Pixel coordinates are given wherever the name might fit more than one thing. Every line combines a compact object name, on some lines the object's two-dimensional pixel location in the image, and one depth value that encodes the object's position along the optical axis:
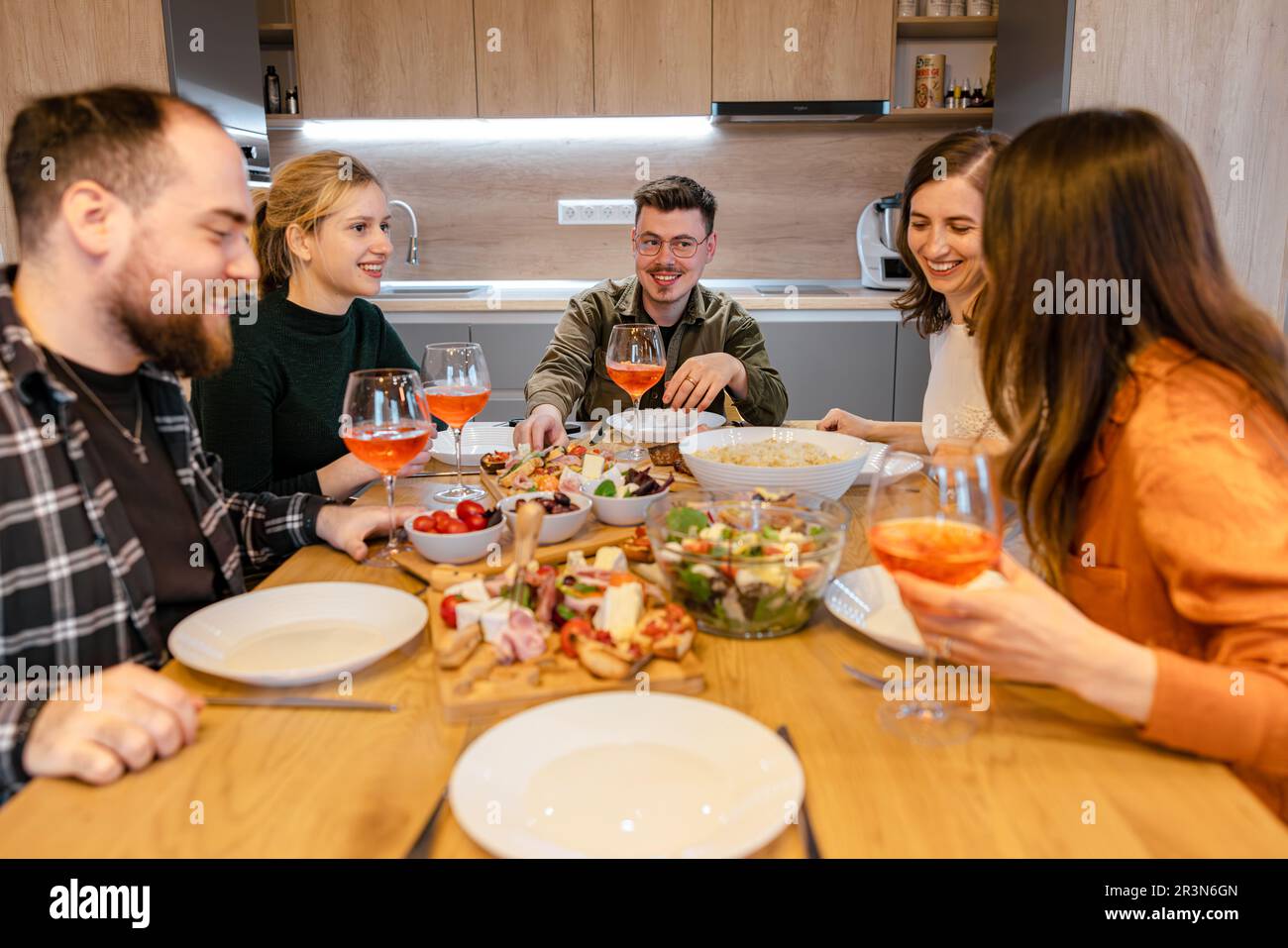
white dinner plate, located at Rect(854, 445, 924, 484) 0.89
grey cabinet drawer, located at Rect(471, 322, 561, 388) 3.78
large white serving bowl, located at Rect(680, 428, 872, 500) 1.41
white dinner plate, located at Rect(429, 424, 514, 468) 1.91
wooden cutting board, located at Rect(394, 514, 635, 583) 1.22
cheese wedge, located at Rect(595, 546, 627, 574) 1.13
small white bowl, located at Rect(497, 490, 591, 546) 1.32
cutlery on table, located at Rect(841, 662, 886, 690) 0.94
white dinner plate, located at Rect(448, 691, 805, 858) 0.71
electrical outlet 4.30
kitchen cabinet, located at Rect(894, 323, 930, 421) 3.80
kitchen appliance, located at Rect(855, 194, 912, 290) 4.02
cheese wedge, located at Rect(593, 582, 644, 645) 0.98
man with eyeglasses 2.48
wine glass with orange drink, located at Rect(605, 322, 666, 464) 1.89
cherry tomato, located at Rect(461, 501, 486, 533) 1.29
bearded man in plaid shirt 1.06
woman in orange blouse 0.83
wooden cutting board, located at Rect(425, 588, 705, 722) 0.90
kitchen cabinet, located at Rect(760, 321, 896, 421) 3.78
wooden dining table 0.71
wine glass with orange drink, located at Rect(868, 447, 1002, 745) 0.83
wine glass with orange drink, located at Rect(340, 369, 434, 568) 1.28
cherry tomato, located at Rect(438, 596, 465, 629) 1.04
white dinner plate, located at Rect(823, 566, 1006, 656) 1.00
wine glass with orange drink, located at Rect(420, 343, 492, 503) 1.57
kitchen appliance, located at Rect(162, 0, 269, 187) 3.37
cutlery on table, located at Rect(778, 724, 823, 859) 0.70
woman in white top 1.97
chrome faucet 4.27
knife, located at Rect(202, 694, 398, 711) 0.90
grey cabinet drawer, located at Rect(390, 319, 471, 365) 3.76
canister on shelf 4.01
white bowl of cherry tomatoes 1.24
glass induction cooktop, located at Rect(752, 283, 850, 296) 3.96
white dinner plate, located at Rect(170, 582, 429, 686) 0.95
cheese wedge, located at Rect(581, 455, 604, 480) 1.51
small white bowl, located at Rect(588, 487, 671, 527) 1.41
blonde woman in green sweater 2.05
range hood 3.84
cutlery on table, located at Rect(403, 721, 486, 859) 0.70
